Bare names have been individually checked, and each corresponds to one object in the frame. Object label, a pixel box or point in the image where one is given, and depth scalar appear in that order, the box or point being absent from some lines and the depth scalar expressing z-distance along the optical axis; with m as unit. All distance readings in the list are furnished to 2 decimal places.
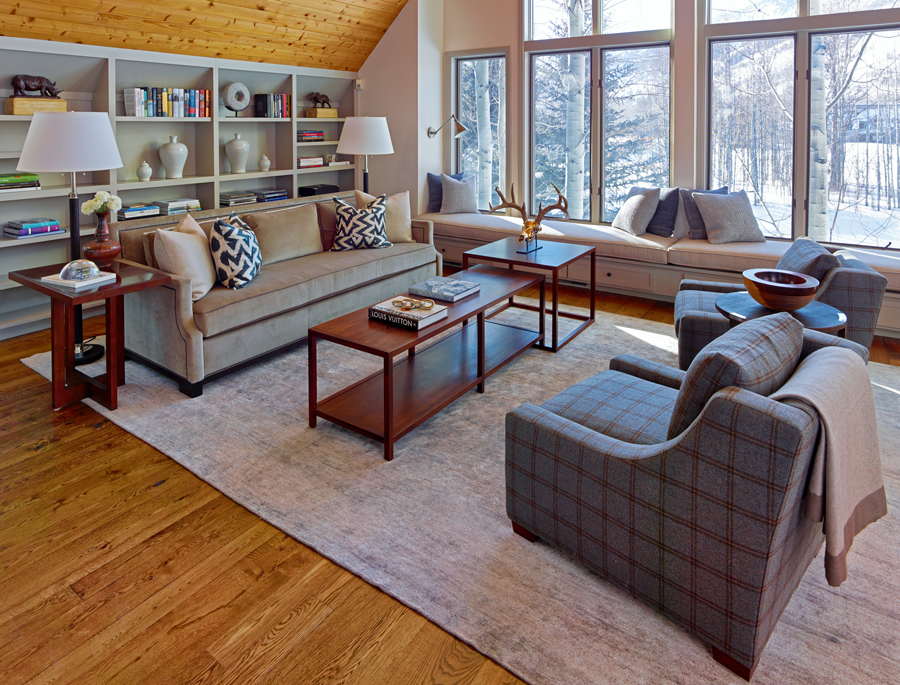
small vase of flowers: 3.44
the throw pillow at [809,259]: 3.43
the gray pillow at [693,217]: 5.39
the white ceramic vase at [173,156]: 5.16
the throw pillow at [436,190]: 6.79
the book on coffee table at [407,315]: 3.08
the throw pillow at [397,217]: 5.19
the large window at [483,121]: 6.66
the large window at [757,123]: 5.24
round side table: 2.90
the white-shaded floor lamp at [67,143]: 3.24
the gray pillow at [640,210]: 5.61
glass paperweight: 3.19
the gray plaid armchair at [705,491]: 1.52
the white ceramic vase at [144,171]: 5.01
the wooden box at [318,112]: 6.49
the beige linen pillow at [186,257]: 3.54
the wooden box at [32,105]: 4.14
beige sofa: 3.47
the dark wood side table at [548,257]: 4.15
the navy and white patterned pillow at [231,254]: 3.78
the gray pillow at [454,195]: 6.71
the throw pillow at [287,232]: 4.36
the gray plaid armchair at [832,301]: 3.26
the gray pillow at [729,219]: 5.18
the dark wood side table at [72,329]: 3.19
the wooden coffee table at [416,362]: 2.93
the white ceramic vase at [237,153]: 5.71
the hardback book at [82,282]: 3.16
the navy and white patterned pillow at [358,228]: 4.87
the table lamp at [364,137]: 5.51
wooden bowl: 2.89
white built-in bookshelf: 4.39
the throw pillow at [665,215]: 5.55
